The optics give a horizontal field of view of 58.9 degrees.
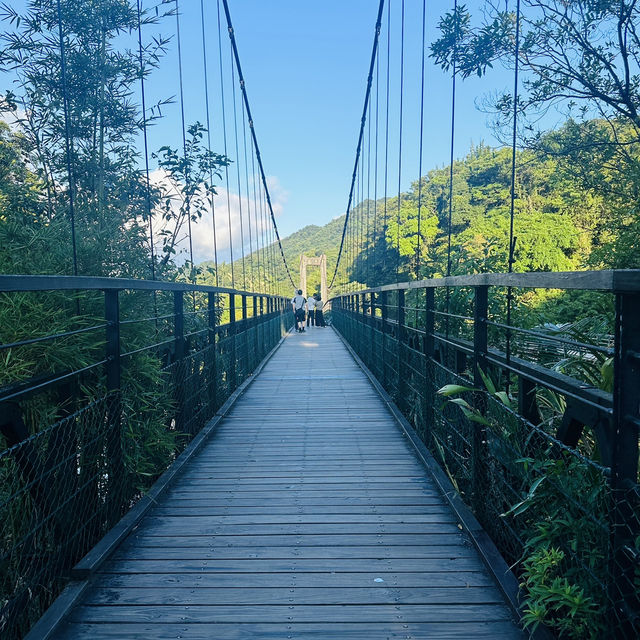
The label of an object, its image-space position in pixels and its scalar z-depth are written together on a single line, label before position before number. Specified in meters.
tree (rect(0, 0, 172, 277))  4.54
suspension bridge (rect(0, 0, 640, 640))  1.17
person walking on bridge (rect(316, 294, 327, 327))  19.73
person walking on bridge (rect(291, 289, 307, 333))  14.20
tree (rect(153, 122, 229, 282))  5.96
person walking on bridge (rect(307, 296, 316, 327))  19.17
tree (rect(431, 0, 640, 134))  6.34
